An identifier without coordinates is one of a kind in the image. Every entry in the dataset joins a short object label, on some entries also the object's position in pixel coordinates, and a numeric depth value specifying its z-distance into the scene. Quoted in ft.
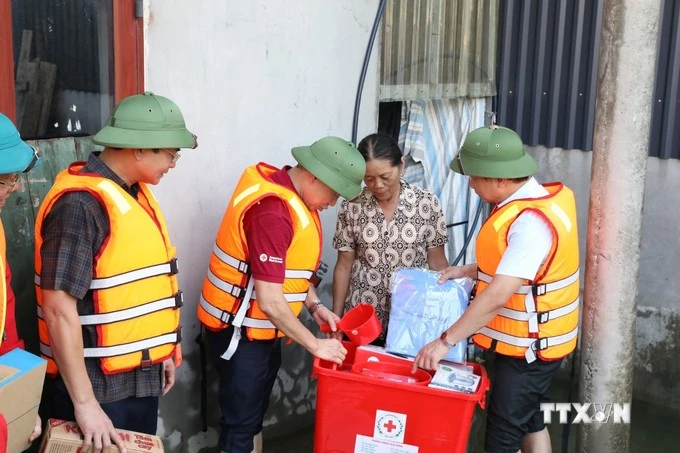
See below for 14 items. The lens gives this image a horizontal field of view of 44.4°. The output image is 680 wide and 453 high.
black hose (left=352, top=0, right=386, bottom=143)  15.26
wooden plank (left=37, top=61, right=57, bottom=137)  10.75
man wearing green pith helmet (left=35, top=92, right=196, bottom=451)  8.45
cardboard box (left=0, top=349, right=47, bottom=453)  7.64
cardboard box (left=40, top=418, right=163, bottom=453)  8.46
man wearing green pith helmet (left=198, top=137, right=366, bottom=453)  10.44
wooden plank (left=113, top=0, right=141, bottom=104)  11.35
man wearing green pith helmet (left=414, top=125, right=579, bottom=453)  10.61
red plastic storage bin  10.01
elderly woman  12.94
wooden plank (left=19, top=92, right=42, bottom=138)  10.56
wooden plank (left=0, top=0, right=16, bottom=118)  10.08
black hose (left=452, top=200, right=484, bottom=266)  18.80
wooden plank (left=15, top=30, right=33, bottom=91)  10.41
